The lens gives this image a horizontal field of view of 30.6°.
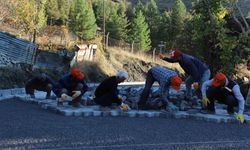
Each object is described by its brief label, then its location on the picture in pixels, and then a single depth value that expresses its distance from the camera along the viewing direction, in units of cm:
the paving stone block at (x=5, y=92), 1412
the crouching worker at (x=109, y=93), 1078
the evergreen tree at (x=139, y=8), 6960
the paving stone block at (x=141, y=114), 1018
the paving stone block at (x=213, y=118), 983
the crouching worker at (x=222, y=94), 982
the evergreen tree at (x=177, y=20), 5639
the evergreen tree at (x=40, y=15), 3112
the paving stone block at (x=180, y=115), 1022
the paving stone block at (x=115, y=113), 1009
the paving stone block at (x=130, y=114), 1013
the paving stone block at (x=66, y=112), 974
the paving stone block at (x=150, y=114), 1022
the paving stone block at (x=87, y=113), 988
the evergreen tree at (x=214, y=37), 2007
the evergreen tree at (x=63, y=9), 5595
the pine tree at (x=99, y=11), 6356
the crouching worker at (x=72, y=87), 1088
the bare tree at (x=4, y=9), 2681
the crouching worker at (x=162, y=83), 1034
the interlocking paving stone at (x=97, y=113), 999
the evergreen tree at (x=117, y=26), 5531
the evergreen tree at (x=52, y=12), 5472
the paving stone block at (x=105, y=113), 1003
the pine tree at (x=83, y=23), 4869
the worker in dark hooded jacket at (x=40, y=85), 1276
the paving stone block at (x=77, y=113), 979
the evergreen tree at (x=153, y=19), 6084
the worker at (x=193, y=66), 1181
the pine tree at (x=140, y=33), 5422
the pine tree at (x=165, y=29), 5747
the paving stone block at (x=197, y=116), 1008
